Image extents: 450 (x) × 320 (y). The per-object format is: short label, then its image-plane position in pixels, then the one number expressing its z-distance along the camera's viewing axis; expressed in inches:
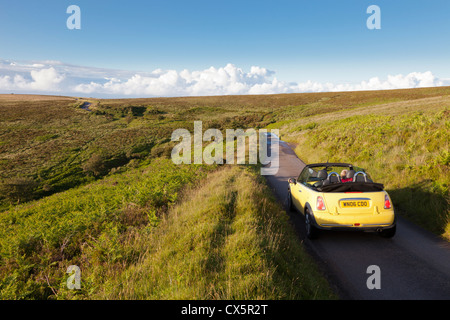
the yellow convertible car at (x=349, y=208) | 207.3
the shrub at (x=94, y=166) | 1201.4
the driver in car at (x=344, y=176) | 264.2
